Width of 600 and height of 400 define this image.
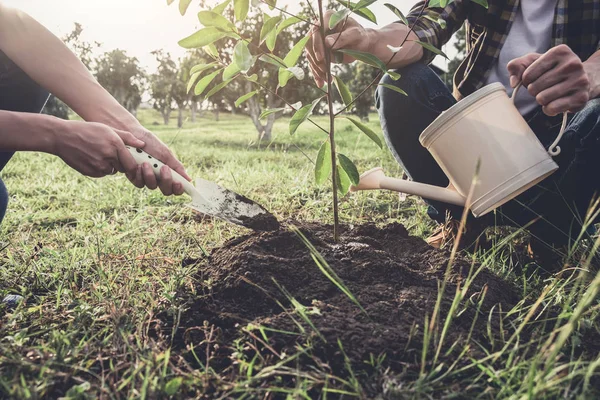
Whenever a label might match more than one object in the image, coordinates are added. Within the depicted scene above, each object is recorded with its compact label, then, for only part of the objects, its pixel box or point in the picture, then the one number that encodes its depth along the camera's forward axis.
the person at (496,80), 1.64
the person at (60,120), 1.32
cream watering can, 1.34
